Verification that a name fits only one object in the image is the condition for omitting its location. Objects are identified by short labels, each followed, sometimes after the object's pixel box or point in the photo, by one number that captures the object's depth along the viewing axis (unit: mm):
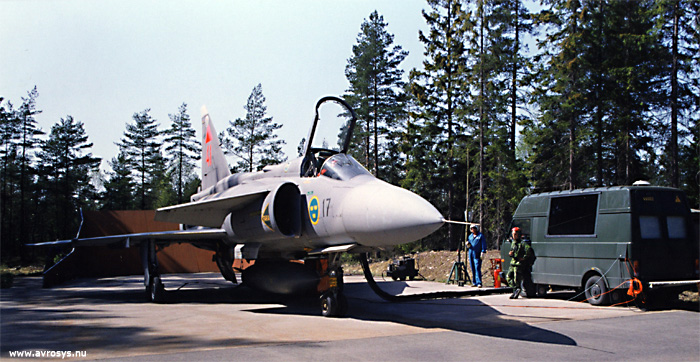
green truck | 9688
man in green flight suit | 11109
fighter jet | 7492
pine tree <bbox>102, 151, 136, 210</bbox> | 57969
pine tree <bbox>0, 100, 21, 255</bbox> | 42734
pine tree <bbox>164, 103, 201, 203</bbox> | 57938
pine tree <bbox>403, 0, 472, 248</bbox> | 33344
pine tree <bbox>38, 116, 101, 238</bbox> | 50250
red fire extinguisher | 13539
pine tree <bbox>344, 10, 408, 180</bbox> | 36156
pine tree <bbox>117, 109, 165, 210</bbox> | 58750
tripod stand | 14977
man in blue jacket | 13805
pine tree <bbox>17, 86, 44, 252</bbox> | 45750
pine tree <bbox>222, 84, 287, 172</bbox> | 49719
